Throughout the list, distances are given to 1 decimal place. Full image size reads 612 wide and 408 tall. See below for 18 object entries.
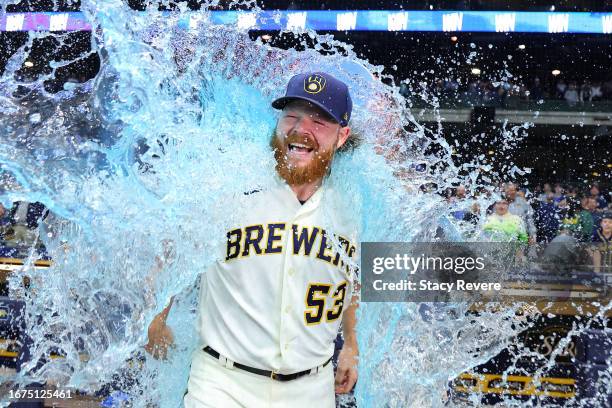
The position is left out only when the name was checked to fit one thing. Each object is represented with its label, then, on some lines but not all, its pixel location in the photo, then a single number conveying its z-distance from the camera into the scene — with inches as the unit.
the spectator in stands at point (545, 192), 309.4
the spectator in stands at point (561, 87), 457.2
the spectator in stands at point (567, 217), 240.5
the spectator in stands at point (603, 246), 192.9
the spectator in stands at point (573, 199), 271.6
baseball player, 77.3
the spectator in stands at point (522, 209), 210.0
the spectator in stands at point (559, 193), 304.8
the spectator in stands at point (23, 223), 193.2
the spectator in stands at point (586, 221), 218.4
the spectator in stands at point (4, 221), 203.8
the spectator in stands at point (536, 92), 456.1
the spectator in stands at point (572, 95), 448.6
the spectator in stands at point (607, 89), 451.8
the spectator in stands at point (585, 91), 455.2
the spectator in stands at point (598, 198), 282.4
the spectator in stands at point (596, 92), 452.8
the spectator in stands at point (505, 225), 166.1
